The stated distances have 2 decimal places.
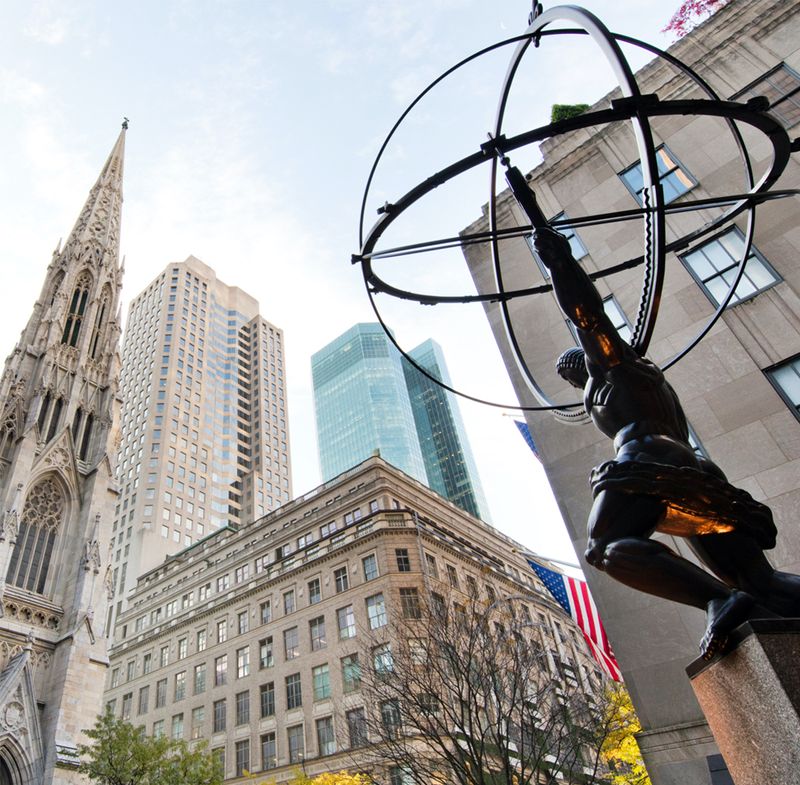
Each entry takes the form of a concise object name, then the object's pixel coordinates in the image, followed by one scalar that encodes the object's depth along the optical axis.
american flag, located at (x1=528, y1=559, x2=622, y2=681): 14.23
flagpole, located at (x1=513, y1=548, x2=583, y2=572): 16.87
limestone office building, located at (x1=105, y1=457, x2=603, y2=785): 37.62
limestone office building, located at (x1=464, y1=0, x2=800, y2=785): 12.63
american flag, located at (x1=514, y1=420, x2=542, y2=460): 18.05
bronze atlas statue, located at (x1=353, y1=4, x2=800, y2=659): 4.19
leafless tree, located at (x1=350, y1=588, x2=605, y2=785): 14.30
